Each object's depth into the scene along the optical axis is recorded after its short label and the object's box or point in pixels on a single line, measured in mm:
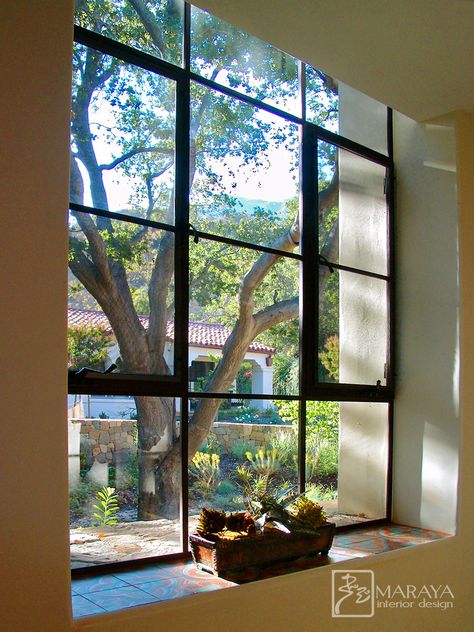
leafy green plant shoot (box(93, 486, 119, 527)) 2508
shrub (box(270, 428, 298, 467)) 3170
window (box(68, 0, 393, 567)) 2523
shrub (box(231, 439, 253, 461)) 3008
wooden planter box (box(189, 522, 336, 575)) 2525
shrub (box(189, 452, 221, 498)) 2830
